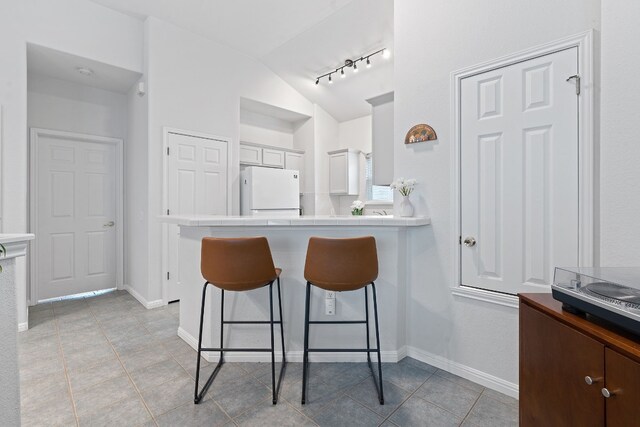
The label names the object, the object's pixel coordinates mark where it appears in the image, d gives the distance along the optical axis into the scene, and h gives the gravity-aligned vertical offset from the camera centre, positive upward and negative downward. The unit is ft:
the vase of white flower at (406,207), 7.52 +0.11
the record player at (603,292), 2.82 -0.86
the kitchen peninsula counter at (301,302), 7.39 -2.20
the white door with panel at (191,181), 12.17 +1.29
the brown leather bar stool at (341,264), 5.94 -1.04
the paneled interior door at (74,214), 12.16 -0.11
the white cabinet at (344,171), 17.24 +2.30
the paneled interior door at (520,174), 5.61 +0.75
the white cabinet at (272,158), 16.50 +2.97
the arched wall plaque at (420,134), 7.29 +1.88
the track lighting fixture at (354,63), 13.02 +6.87
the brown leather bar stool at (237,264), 5.97 -1.04
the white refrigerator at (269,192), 14.20 +0.97
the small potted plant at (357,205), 9.94 +0.21
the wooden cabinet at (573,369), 2.72 -1.65
